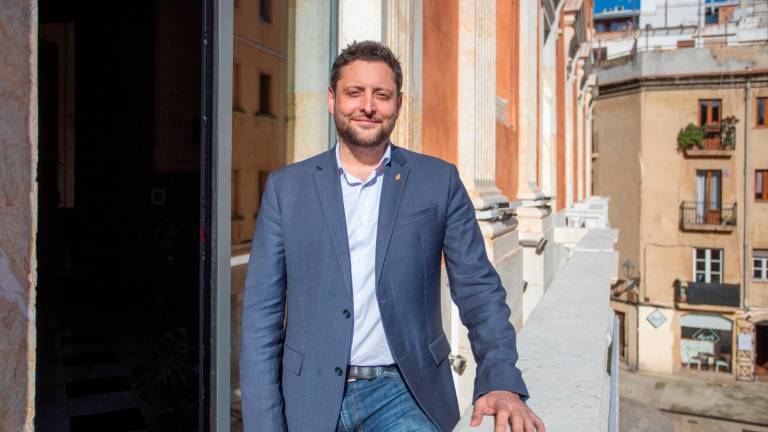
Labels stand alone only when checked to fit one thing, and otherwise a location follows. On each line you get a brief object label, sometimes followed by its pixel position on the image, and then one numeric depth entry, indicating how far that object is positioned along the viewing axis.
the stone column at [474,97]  5.88
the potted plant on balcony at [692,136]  28.44
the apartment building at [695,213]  27.27
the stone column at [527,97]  8.83
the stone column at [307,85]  4.00
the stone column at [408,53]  4.06
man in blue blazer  1.94
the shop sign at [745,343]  26.56
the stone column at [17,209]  1.64
